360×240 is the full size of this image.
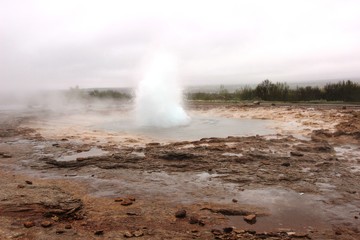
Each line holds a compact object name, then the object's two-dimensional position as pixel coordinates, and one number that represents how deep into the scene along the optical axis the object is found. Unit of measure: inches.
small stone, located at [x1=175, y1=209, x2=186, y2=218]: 203.0
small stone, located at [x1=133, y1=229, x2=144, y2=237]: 179.9
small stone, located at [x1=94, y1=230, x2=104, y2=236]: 180.9
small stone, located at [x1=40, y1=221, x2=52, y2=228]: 189.5
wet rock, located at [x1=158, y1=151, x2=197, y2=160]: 337.4
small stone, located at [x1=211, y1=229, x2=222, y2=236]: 182.9
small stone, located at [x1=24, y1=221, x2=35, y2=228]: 187.8
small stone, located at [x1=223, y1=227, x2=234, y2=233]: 186.0
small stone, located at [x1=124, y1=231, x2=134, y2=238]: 178.4
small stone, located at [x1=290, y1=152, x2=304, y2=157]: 343.3
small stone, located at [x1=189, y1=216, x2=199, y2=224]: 196.0
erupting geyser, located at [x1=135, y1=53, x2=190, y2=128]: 627.8
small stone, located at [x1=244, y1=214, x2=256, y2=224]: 201.6
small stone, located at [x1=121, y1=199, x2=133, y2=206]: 222.4
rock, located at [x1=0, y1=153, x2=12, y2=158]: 365.7
